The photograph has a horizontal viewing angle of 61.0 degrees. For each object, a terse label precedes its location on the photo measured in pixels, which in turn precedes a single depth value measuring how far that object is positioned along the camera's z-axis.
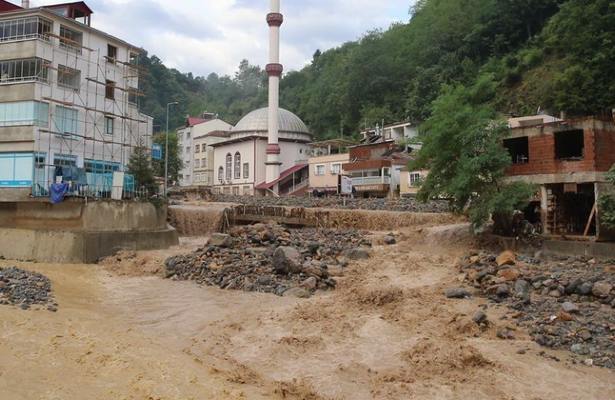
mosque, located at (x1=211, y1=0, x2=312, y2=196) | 69.62
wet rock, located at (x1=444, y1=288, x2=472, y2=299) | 17.25
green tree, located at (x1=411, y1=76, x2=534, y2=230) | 23.75
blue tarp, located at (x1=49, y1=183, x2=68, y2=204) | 29.30
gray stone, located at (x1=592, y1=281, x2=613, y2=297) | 15.15
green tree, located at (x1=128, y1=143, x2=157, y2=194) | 35.78
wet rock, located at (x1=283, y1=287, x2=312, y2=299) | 19.06
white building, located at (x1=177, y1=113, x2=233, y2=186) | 88.75
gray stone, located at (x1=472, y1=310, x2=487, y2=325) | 14.03
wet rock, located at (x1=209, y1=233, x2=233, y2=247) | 27.23
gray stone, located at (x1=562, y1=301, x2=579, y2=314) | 14.12
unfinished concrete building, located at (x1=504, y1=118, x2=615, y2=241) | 23.00
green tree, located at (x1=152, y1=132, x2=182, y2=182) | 73.91
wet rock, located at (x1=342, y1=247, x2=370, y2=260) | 25.95
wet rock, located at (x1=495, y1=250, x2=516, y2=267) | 20.01
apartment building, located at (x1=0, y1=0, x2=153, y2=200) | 32.00
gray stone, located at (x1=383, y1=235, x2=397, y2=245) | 29.80
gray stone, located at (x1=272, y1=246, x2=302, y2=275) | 21.42
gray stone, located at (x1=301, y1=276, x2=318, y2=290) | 19.77
